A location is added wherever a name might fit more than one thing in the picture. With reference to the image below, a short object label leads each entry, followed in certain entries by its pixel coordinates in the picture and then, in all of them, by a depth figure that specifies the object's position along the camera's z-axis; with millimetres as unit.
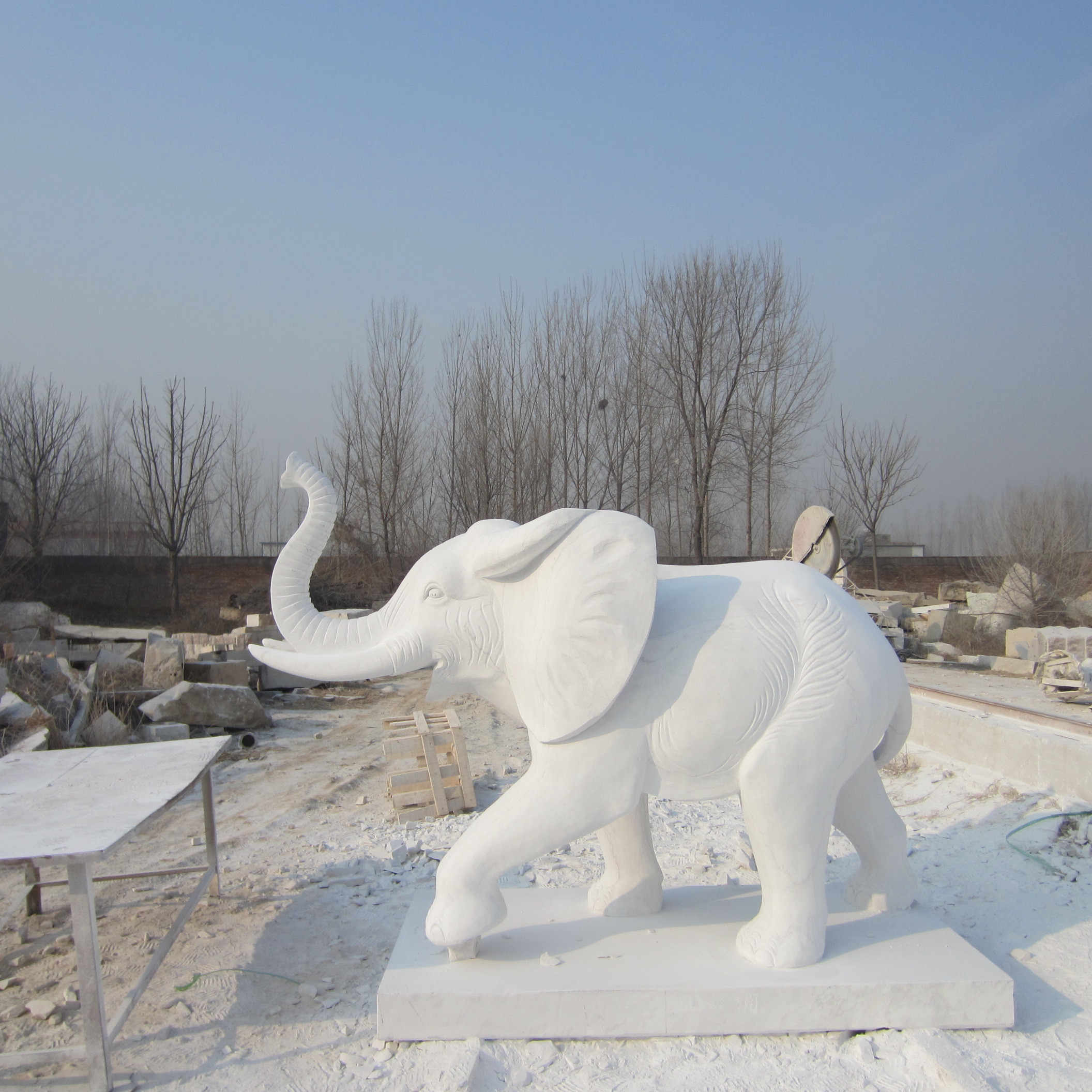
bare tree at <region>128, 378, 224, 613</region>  16281
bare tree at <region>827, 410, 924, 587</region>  18297
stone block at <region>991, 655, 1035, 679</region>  9836
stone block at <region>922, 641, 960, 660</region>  11156
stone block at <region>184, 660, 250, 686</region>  8102
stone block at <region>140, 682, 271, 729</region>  6957
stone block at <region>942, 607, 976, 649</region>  12422
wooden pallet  4844
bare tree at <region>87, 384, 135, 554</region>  18984
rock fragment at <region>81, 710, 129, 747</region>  6207
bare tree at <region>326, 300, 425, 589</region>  15672
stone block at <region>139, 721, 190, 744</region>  6637
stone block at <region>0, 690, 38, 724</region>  5738
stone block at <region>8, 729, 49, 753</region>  5246
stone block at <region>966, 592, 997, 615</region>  14125
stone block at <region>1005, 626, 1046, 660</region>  10680
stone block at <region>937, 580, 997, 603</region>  16922
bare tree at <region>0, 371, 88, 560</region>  15289
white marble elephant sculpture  2291
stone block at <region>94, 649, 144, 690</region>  7543
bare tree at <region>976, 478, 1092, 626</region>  13422
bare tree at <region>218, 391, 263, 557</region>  20984
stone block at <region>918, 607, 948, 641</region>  12242
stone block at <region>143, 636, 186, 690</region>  7895
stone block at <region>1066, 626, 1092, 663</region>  9766
